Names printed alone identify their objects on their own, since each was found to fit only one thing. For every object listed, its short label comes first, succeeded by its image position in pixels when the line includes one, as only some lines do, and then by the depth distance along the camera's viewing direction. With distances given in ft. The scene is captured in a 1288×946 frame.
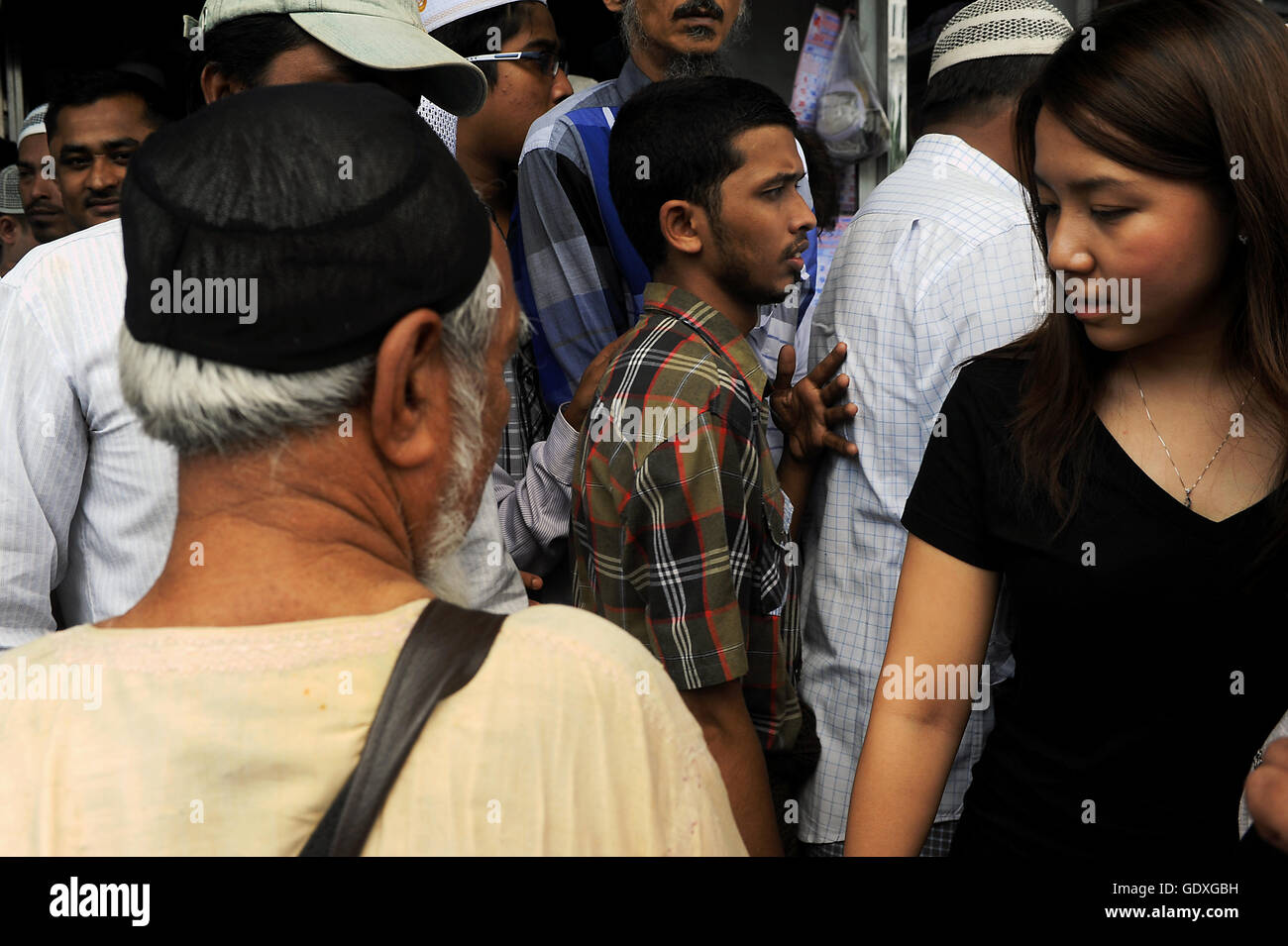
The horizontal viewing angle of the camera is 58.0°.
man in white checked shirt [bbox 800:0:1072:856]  7.69
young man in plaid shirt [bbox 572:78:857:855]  7.20
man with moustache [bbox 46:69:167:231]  10.23
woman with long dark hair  5.16
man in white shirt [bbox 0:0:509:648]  5.96
